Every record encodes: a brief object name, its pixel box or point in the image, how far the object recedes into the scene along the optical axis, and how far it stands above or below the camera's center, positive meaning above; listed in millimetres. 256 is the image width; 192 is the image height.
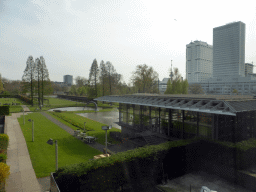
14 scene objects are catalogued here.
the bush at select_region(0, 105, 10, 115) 29872 -2890
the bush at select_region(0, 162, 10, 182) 6688 -2990
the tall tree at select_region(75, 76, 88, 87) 110950 +8012
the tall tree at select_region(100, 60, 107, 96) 59562 +6359
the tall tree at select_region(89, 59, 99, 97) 57691 +6000
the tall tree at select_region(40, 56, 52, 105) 49219 +4194
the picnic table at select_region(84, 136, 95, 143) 15671 -4121
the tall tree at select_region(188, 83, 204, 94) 79062 +1777
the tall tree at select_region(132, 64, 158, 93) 49125 +4716
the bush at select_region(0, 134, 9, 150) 11025 -3025
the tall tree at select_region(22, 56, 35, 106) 48062 +4874
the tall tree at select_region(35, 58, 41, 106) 48625 +5737
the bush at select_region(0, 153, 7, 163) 8578 -3138
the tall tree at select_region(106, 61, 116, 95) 60206 +7870
